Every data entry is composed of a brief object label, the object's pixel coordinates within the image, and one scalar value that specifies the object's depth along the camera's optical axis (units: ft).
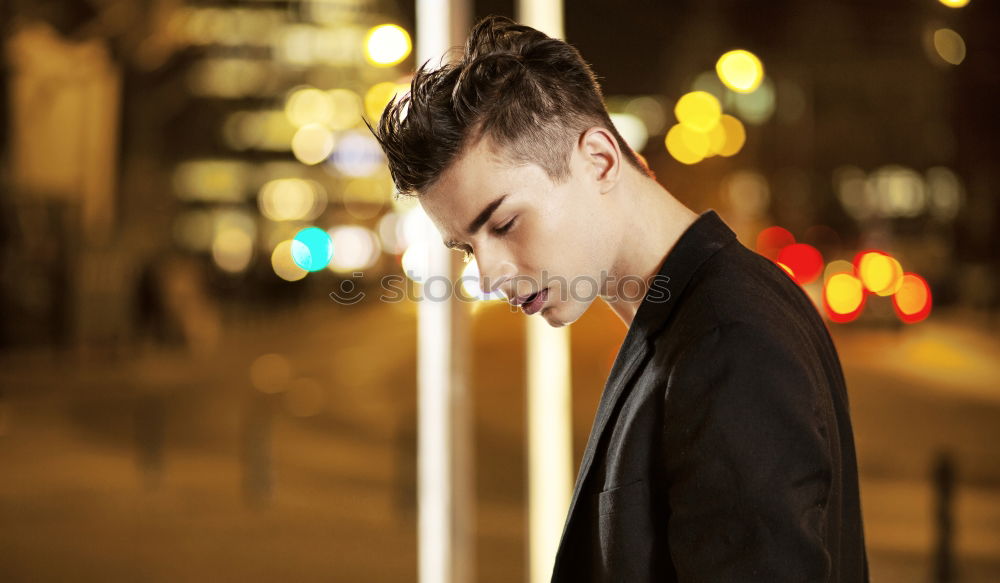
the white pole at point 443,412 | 10.52
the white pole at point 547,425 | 11.42
